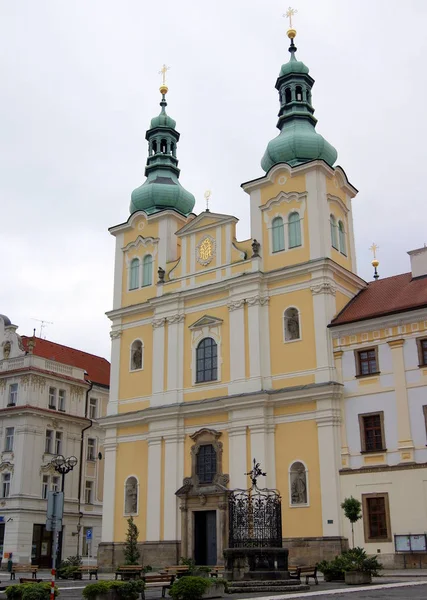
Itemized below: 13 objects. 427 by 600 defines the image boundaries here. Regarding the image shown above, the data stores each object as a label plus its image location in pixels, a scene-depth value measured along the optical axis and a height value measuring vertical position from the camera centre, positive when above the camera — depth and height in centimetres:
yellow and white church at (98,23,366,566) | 3198 +903
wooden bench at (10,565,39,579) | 2830 -18
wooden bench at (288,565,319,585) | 2223 -31
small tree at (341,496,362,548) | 2688 +177
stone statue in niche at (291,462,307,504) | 3134 +308
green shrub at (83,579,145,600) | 1620 -52
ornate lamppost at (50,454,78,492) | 3116 +406
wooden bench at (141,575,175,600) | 2050 -43
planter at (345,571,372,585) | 2141 -43
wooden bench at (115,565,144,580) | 2484 -24
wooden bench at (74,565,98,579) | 2911 -28
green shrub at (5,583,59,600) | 1538 -54
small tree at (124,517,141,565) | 3188 +74
